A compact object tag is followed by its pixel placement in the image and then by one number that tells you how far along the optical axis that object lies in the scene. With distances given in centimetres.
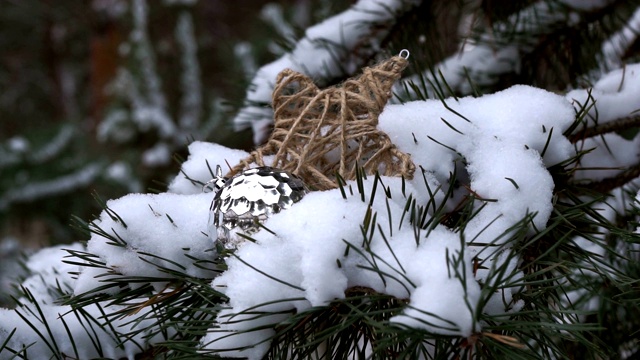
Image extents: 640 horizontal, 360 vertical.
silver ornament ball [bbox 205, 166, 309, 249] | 77
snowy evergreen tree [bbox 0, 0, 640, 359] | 71
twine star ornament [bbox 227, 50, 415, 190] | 80
